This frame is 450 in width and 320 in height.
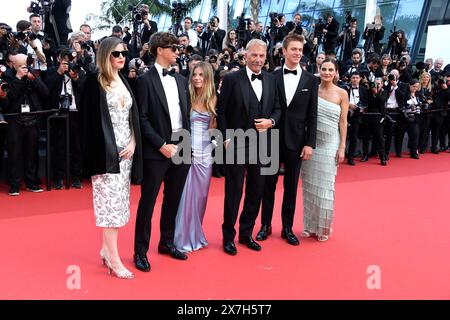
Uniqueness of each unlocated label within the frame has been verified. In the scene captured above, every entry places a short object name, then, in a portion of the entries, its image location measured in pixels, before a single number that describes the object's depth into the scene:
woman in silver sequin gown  4.19
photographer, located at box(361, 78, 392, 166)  8.42
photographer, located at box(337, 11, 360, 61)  11.05
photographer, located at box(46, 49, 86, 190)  6.08
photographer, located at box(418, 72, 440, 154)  9.59
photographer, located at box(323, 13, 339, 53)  10.99
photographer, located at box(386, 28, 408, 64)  11.07
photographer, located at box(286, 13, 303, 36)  9.96
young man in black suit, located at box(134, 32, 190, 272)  3.38
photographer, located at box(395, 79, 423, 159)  8.95
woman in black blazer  3.13
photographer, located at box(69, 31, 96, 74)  6.71
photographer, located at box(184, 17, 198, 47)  10.11
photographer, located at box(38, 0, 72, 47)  8.42
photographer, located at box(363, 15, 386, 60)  11.26
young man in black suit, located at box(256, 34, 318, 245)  3.98
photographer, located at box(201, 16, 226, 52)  10.66
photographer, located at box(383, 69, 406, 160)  8.79
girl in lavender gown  3.87
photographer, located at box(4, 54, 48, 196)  5.74
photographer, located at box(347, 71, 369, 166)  8.22
